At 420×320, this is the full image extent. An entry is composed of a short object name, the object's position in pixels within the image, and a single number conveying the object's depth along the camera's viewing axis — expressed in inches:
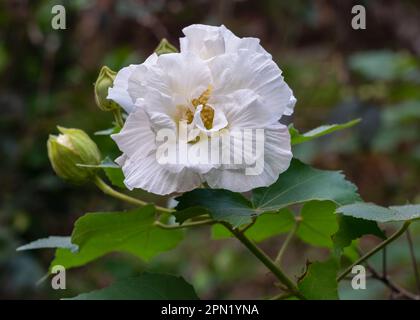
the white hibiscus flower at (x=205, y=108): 23.3
